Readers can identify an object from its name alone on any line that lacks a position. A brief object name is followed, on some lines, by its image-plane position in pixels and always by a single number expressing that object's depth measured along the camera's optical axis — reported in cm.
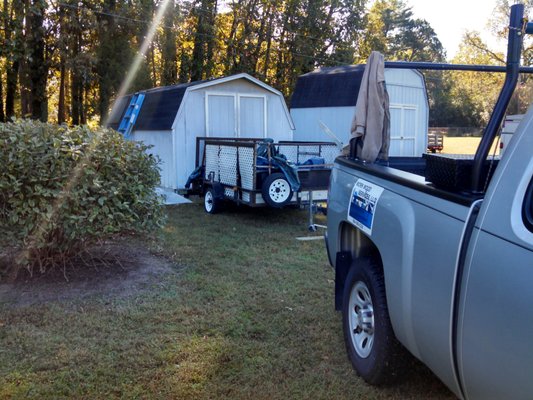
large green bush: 492
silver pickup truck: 188
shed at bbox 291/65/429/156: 1609
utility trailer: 855
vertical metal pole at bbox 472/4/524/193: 251
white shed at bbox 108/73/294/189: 1235
